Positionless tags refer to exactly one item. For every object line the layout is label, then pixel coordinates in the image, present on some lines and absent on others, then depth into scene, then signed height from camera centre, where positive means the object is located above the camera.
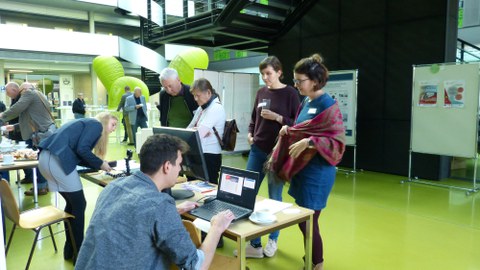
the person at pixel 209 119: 2.62 -0.11
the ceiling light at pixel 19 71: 13.56 +1.30
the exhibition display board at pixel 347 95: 5.59 +0.15
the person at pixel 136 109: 8.41 -0.11
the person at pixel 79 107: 9.39 -0.07
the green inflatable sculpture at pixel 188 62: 7.91 +0.95
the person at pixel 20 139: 5.10 -0.53
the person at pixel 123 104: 8.53 +0.01
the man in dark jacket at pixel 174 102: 3.04 +0.02
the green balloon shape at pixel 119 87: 9.77 +0.48
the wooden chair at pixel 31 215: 2.32 -0.82
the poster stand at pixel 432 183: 4.57 -1.09
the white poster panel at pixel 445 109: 4.55 -0.06
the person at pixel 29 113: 4.30 -0.11
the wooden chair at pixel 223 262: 1.83 -0.83
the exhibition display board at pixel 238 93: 6.58 +0.22
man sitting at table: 1.15 -0.41
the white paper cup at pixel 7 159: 3.18 -0.49
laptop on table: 1.77 -0.48
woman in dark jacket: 2.44 -0.37
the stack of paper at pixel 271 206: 1.90 -0.56
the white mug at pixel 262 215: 1.70 -0.54
